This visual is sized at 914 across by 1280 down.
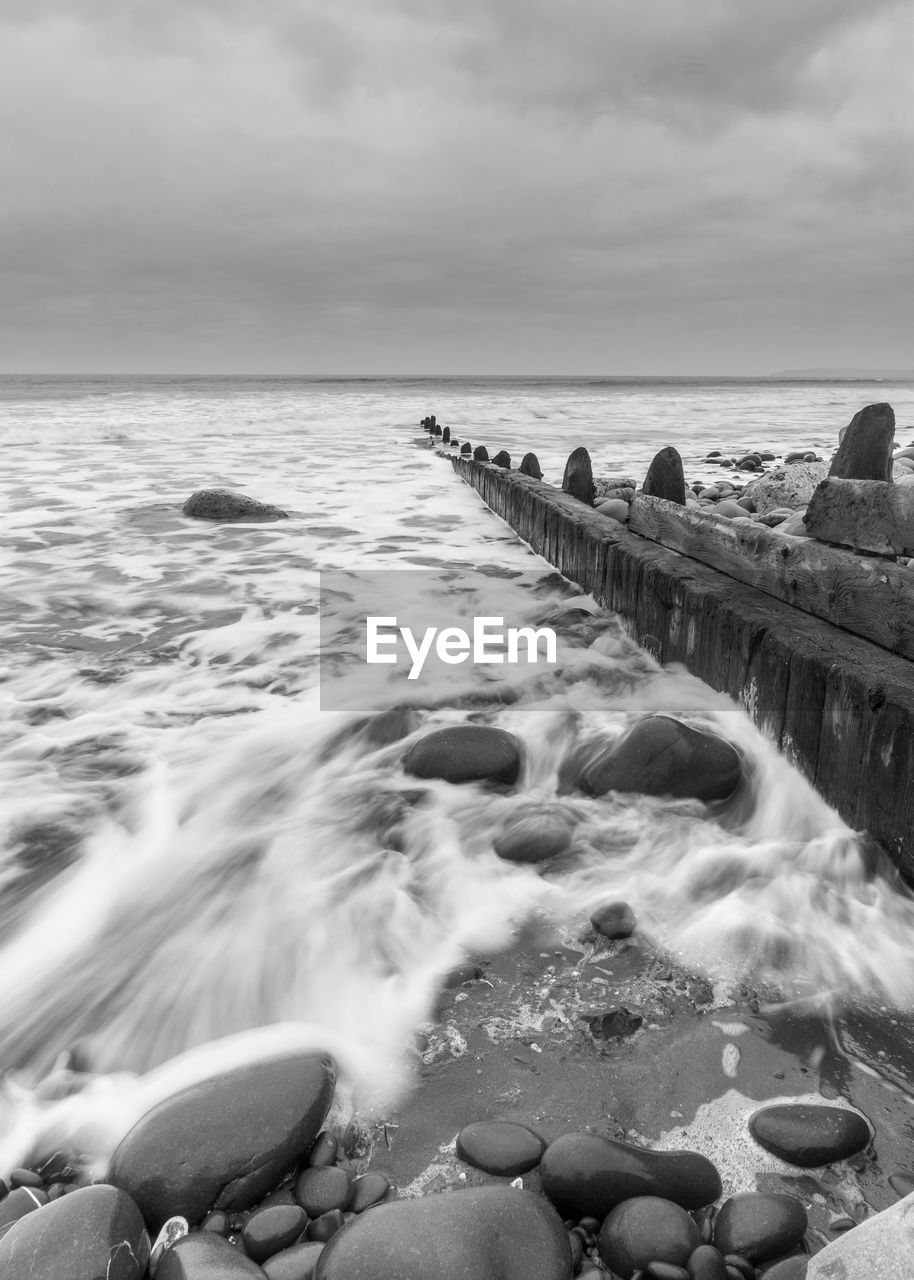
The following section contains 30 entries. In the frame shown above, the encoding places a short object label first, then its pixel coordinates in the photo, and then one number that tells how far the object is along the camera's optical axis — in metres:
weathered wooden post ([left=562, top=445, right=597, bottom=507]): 6.16
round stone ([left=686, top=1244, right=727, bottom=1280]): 1.10
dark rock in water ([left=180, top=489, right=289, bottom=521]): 7.61
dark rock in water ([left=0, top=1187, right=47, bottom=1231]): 1.28
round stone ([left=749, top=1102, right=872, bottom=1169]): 1.32
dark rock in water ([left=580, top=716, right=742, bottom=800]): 2.59
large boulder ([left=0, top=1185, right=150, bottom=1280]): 1.12
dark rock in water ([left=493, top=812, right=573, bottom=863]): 2.32
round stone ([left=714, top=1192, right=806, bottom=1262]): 1.15
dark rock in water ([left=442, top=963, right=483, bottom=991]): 1.81
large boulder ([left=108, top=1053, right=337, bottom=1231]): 1.28
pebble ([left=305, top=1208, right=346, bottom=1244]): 1.23
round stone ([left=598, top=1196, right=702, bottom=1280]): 1.13
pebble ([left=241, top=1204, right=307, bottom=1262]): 1.20
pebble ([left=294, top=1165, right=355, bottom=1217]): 1.27
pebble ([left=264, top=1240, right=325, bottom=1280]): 1.14
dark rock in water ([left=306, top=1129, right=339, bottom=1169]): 1.35
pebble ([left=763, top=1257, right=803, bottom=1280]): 1.08
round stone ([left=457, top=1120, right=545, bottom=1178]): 1.33
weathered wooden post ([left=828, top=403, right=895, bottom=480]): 3.21
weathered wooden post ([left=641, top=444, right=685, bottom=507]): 4.48
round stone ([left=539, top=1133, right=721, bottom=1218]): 1.23
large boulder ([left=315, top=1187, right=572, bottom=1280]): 1.10
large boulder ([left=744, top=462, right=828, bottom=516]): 6.97
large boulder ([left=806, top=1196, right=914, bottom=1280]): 0.92
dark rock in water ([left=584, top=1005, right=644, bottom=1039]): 1.63
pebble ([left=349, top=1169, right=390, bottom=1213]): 1.28
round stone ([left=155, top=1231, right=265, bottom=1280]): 1.13
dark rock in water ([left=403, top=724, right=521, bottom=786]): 2.76
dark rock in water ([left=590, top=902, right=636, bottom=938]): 1.94
